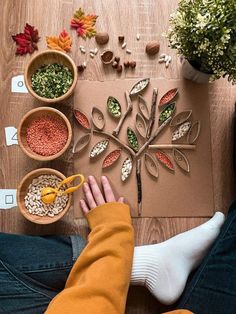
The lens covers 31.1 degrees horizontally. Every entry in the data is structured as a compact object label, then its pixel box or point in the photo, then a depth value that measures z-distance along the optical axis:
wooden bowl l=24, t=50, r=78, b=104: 0.96
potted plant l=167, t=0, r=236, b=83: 0.79
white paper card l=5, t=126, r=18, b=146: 1.02
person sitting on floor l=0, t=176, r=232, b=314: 0.90
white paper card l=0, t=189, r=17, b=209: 1.01
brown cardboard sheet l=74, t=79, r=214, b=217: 1.02
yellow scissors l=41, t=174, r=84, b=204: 0.95
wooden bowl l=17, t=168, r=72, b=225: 0.95
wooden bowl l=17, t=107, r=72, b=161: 0.95
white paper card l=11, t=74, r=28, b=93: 1.03
